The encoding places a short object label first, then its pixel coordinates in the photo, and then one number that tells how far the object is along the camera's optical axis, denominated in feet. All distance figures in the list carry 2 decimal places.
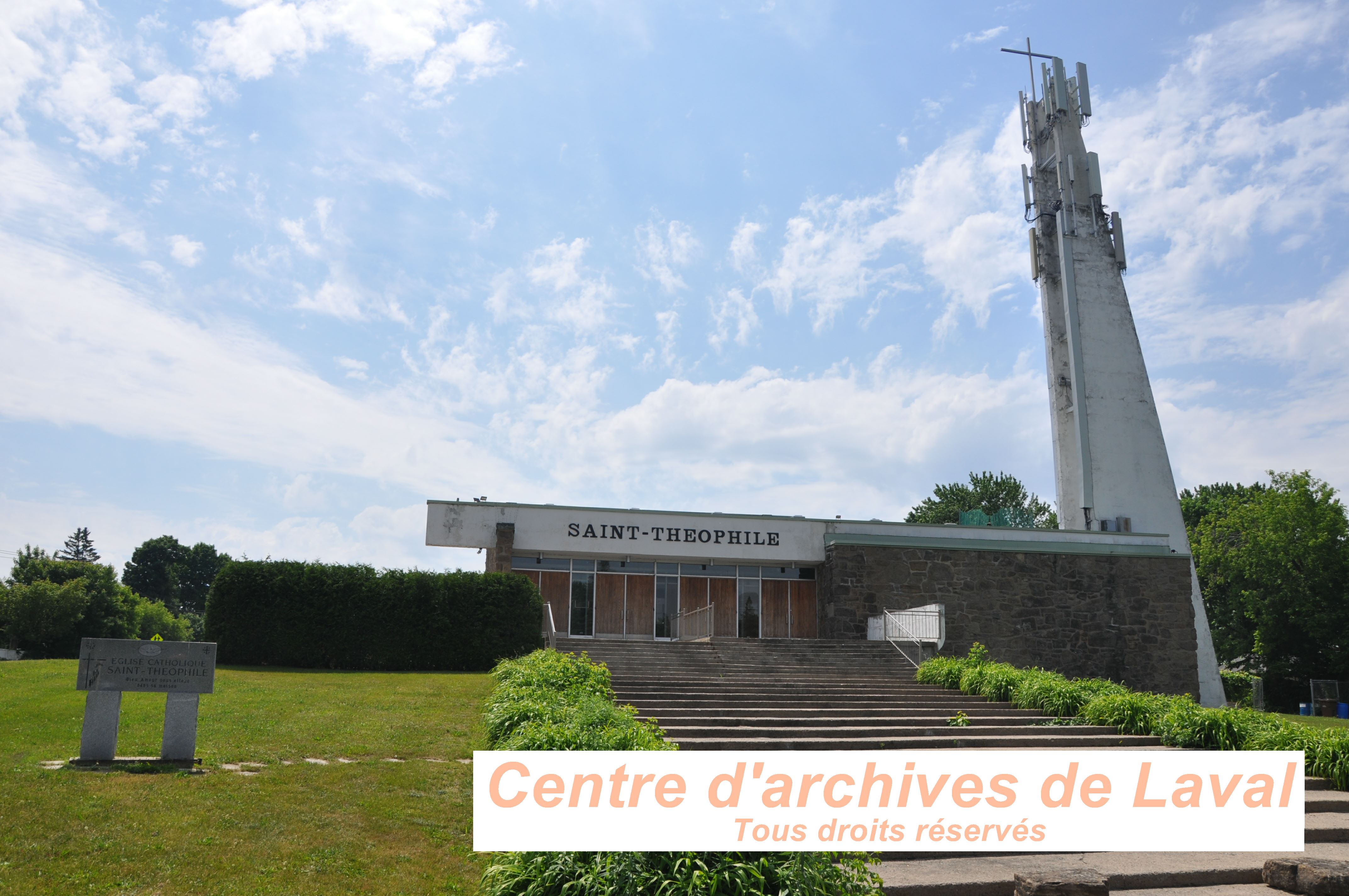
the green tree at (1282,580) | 102.68
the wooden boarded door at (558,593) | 72.13
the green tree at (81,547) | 297.94
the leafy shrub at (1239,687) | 101.86
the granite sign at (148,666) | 28.53
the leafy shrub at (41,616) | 126.41
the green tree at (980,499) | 140.26
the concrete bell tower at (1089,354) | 84.23
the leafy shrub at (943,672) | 47.65
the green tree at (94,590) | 148.66
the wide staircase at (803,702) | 33.78
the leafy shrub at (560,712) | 23.03
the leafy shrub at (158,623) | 191.93
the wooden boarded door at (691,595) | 74.18
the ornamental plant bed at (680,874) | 14.98
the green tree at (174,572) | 239.50
